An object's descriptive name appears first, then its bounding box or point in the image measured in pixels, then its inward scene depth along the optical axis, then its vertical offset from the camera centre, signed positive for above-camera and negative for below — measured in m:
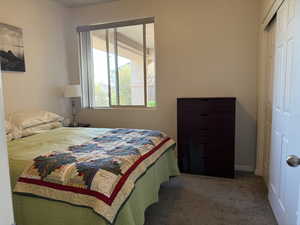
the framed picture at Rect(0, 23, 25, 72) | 2.79 +0.66
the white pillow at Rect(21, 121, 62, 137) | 2.67 -0.44
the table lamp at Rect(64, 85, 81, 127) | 3.65 +0.07
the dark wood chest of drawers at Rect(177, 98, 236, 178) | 2.95 -0.60
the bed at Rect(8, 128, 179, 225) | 1.47 -0.81
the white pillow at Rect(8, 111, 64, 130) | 2.68 -0.30
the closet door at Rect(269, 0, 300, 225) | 1.49 -0.19
